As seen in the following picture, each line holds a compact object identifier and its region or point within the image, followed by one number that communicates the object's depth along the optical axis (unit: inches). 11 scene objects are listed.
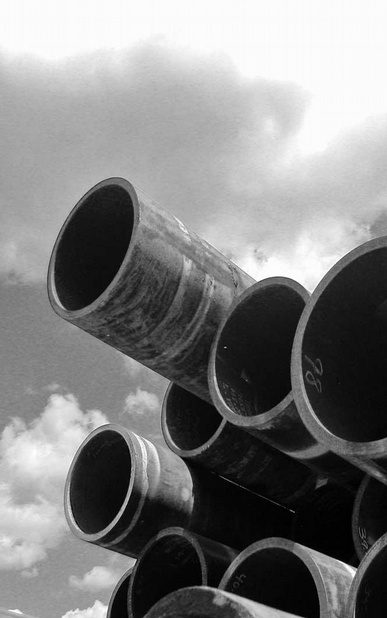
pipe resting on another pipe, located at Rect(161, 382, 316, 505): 184.7
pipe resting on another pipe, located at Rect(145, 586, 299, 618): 95.6
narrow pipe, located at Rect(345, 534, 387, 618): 106.0
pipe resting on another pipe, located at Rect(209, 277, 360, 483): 149.3
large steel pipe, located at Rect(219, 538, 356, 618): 131.0
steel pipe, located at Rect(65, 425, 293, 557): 183.2
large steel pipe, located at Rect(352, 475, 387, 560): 147.3
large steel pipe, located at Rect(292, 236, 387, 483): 115.5
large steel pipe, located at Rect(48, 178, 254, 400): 151.6
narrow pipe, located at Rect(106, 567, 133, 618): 202.4
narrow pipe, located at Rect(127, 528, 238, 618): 172.3
